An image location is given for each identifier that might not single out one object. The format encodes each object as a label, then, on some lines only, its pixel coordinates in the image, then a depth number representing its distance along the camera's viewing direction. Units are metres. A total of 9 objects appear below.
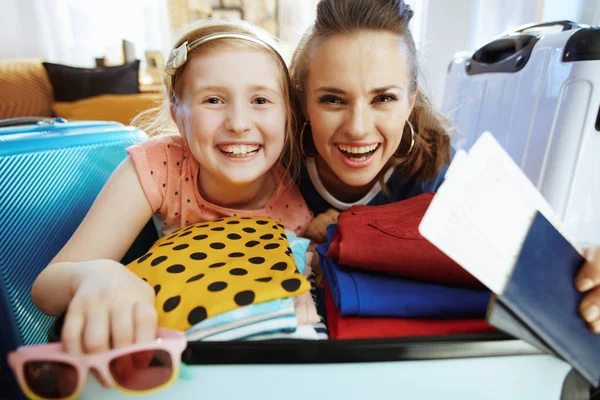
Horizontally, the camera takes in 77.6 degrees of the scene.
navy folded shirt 0.39
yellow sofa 1.90
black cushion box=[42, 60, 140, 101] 2.01
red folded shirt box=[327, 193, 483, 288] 0.42
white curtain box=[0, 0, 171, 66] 2.33
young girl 0.55
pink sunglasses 0.29
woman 0.63
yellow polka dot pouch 0.36
